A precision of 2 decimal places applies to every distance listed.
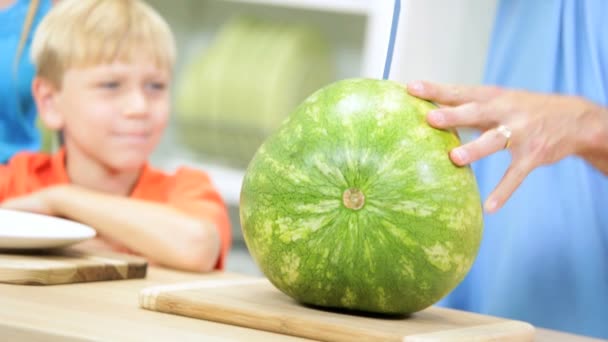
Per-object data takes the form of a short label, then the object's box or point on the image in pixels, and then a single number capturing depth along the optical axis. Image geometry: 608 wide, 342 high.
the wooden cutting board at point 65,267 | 1.63
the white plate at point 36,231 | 1.70
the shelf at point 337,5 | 3.33
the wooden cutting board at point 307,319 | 1.42
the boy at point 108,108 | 2.24
